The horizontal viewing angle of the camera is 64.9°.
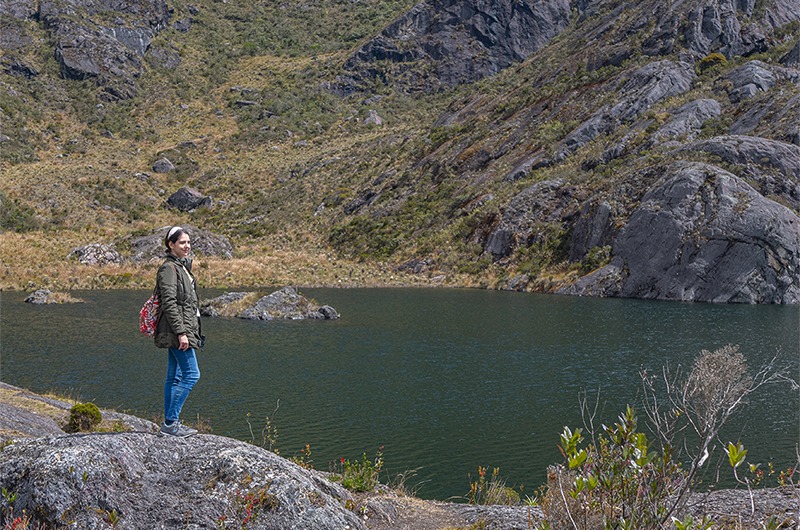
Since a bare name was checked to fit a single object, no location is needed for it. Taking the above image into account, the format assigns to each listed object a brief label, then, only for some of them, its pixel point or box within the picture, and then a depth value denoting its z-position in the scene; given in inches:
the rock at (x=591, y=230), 3100.4
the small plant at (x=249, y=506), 344.5
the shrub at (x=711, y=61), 3892.7
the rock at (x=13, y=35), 6127.0
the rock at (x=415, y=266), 3668.8
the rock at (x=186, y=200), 5009.8
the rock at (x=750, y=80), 3454.7
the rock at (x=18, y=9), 6363.2
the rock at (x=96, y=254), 3415.4
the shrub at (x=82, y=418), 666.2
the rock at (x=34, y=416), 629.9
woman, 394.0
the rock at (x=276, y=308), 2192.4
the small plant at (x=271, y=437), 848.9
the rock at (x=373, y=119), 6315.5
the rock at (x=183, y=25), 7637.8
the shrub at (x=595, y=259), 3002.0
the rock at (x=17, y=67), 5890.8
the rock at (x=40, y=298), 2416.3
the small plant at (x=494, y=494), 601.3
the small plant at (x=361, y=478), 528.7
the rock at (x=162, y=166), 5349.4
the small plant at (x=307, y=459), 768.9
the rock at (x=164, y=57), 6924.2
